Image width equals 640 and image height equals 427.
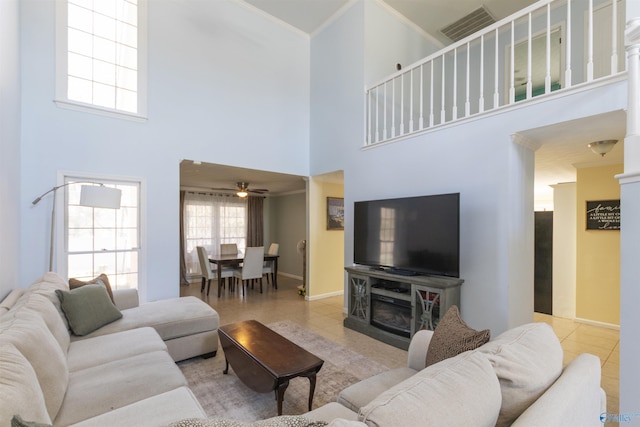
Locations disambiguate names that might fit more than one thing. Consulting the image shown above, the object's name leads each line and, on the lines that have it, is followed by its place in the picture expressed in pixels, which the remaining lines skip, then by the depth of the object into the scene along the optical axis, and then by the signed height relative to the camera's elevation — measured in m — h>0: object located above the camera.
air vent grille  4.90 +3.39
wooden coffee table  1.95 -1.03
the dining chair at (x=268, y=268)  6.39 -1.14
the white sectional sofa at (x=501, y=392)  0.79 -0.53
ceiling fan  6.14 +0.59
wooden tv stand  3.16 -0.94
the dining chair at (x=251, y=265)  5.78 -0.97
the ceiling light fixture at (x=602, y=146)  3.01 +0.75
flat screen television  3.15 -0.21
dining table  5.77 -0.94
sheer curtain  7.15 -0.19
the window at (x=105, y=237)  3.51 -0.29
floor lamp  2.94 +0.18
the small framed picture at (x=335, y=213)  5.73 +0.07
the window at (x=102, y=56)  3.44 +1.97
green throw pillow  2.38 -0.79
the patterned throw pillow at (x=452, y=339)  1.39 -0.60
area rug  2.18 -1.43
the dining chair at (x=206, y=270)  5.77 -1.08
